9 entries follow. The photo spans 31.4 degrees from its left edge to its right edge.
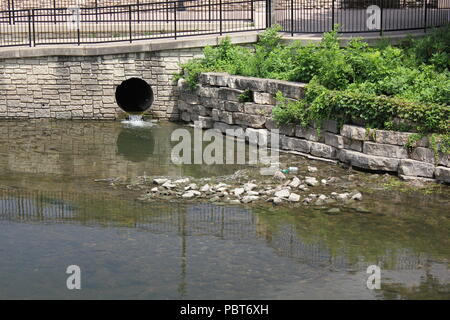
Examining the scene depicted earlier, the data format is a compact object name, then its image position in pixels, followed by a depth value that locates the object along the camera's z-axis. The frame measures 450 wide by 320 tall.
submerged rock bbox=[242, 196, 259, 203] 14.38
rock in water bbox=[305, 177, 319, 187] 15.21
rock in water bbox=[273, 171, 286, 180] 15.67
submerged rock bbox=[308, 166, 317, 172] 16.23
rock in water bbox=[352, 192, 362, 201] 14.33
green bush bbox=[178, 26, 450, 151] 15.59
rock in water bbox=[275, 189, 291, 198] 14.47
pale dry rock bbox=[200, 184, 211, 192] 14.98
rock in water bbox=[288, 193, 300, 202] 14.32
